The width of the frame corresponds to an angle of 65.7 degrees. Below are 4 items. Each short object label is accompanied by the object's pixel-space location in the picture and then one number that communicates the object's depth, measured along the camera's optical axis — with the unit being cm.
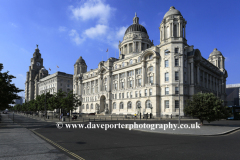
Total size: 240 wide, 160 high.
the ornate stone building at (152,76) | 5775
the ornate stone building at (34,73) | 15595
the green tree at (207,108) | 2652
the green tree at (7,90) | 2652
